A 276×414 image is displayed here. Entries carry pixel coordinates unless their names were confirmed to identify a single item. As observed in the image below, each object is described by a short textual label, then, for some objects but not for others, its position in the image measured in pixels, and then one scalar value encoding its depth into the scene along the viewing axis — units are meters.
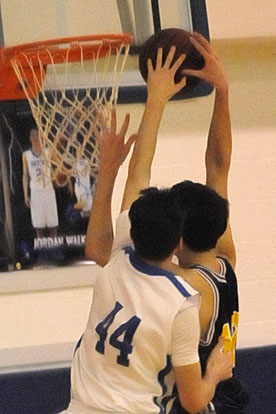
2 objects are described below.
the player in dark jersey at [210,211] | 5.48
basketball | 5.74
